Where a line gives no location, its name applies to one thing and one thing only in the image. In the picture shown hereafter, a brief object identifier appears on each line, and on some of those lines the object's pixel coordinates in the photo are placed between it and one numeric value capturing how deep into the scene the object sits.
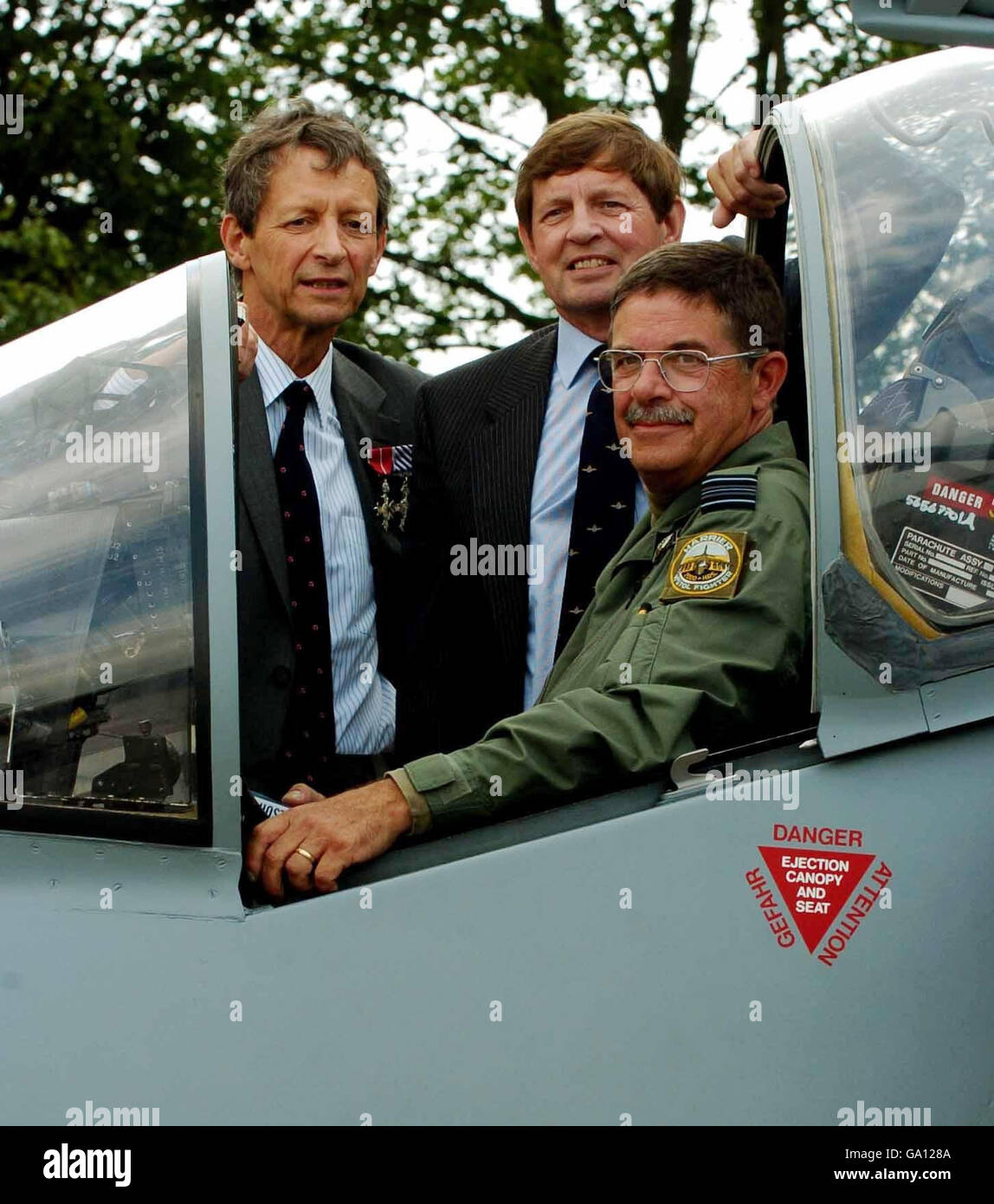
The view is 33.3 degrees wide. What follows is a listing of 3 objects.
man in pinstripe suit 3.37
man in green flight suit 2.41
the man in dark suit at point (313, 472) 3.11
